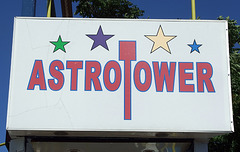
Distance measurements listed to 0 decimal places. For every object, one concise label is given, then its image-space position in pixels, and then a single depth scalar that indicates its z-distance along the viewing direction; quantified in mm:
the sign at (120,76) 5312
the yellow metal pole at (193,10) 6381
